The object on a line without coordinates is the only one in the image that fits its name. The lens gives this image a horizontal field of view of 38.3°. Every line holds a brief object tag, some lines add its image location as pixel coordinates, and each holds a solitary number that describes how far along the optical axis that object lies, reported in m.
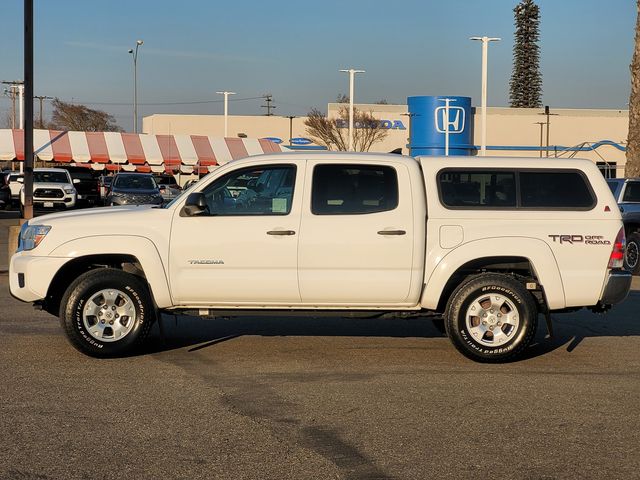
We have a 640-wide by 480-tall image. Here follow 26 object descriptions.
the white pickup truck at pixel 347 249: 8.54
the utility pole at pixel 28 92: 17.36
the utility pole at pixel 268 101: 115.00
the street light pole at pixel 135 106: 66.56
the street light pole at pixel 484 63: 38.88
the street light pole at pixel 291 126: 86.38
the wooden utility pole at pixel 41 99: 98.32
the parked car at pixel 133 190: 33.66
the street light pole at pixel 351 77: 49.22
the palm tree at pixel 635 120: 24.81
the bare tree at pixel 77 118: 96.38
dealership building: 79.69
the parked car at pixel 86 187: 42.06
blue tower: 62.03
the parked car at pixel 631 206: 17.75
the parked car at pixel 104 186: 38.14
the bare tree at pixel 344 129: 76.94
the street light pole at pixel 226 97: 63.91
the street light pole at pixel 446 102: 60.28
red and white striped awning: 46.32
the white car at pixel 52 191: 35.81
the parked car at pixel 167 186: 44.96
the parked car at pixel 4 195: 41.28
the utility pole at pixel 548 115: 77.56
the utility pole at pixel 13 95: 89.06
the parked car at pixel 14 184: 41.22
